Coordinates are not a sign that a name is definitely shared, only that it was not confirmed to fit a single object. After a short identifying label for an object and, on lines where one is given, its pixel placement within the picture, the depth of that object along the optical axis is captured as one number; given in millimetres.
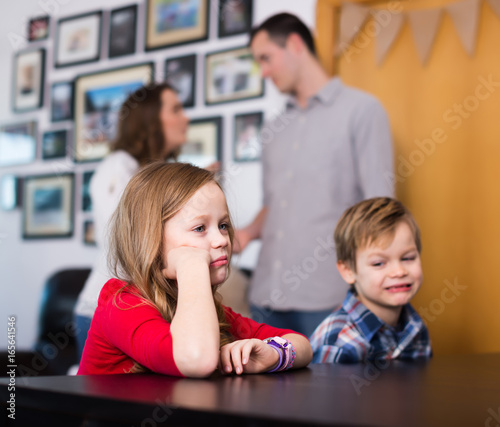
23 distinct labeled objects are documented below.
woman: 1925
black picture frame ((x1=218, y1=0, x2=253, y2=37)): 2965
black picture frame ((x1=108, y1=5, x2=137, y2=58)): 3381
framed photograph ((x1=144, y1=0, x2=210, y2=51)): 3131
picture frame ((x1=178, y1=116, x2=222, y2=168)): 3027
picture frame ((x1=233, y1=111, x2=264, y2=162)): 2902
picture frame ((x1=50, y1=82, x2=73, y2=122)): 3588
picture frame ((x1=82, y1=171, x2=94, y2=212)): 3455
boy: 1373
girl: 821
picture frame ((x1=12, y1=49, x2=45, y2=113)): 3688
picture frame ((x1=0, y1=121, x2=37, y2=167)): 3693
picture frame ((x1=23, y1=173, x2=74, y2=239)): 3527
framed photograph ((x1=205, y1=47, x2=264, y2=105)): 2928
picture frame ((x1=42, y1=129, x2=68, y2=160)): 3580
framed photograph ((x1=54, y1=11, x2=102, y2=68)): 3527
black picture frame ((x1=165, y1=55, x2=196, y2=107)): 3137
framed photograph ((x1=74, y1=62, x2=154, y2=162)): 3393
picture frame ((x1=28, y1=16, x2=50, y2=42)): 3701
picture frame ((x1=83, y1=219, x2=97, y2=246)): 3383
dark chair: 2832
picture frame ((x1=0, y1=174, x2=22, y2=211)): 3693
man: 2061
